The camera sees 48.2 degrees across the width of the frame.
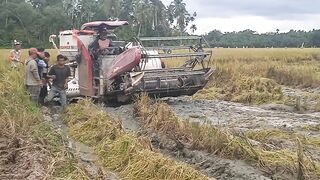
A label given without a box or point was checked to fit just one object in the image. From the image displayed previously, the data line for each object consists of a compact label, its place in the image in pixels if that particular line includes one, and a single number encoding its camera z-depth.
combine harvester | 8.64
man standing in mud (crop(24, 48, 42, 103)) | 8.16
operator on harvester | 9.21
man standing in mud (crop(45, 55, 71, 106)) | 8.45
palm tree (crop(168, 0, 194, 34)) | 59.88
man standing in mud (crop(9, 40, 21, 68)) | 11.65
